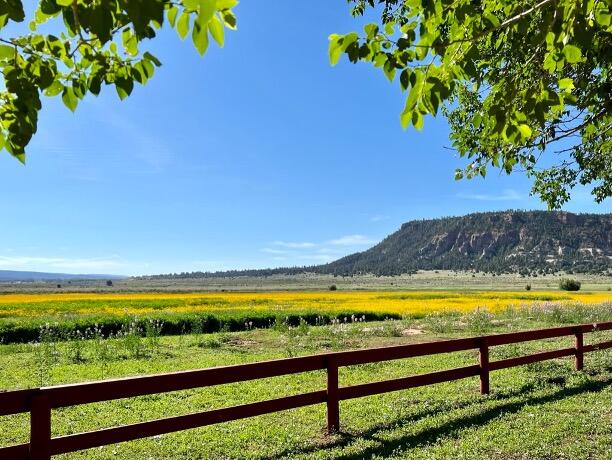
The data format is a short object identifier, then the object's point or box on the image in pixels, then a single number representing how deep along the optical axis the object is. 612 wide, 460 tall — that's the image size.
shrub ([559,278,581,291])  80.31
